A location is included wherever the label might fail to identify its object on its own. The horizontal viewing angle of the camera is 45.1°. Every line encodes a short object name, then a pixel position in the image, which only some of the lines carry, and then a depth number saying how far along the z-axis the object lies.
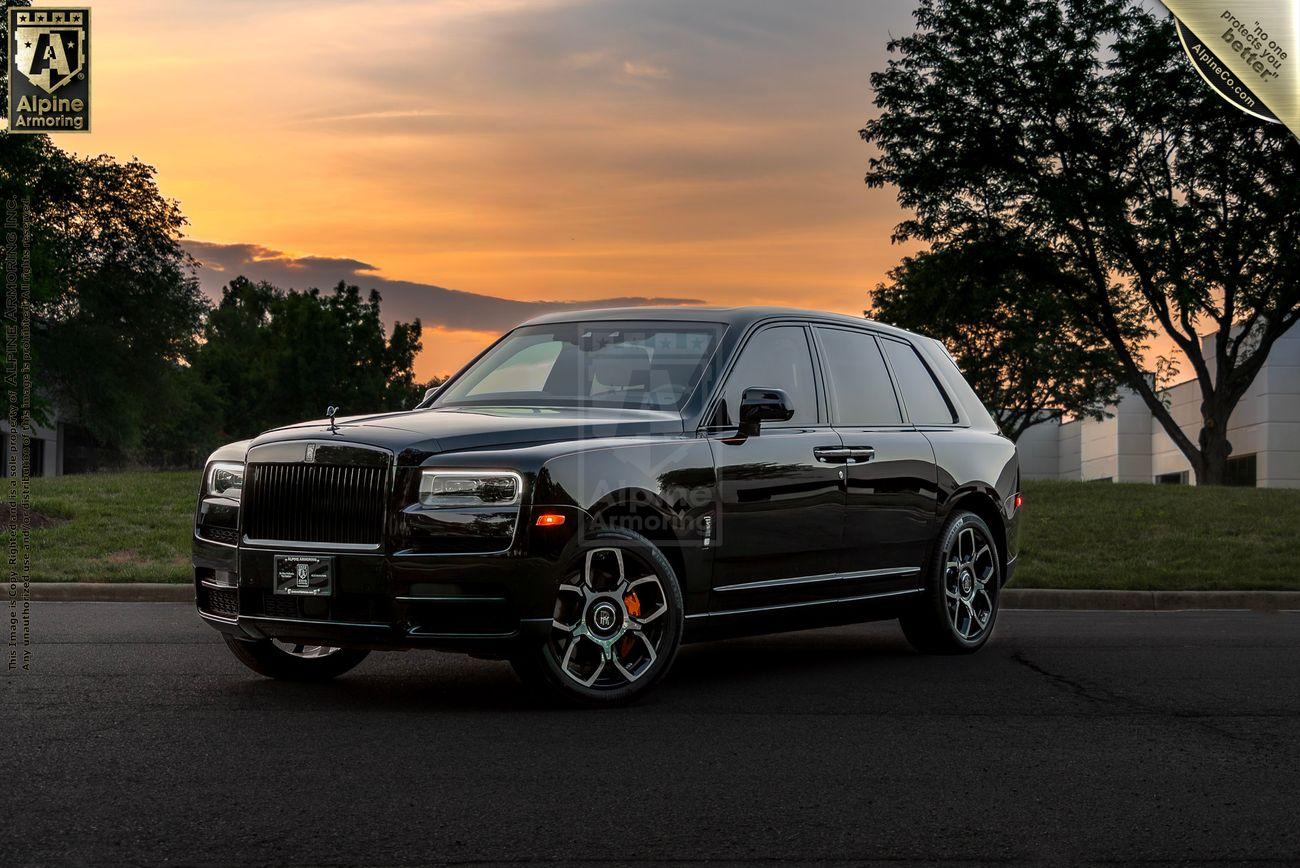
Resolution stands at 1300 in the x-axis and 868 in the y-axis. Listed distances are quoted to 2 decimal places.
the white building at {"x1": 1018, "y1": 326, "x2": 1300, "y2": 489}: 61.84
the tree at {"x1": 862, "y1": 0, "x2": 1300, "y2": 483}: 32.66
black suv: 6.62
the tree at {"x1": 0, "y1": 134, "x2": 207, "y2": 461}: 51.94
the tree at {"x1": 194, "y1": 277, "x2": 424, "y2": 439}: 79.56
